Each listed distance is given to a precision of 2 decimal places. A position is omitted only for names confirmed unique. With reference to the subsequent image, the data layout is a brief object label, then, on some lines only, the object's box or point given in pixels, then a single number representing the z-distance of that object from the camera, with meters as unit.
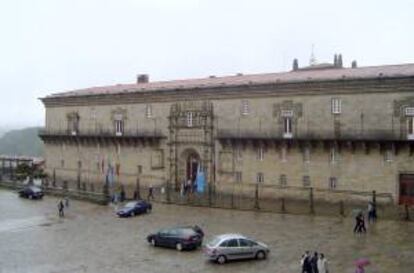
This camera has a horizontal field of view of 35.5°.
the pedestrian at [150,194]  51.94
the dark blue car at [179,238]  32.47
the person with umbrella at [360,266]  23.27
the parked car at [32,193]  55.47
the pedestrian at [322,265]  25.00
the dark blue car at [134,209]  44.03
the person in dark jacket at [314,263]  25.34
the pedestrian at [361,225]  35.23
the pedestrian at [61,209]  45.46
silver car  29.33
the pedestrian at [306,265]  25.33
